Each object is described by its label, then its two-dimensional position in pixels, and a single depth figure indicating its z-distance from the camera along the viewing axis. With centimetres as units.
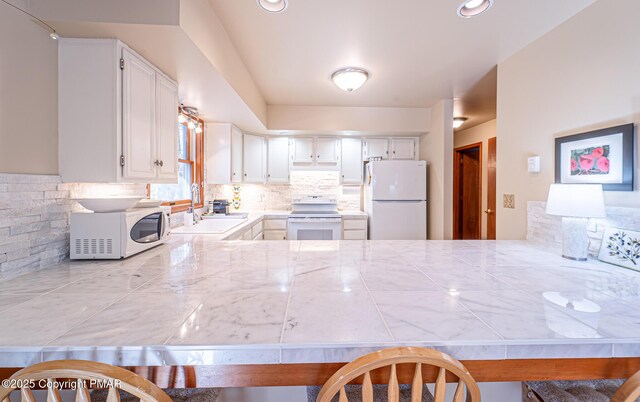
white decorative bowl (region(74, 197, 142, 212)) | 140
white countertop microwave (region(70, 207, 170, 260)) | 140
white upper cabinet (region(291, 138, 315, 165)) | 404
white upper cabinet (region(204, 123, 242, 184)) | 339
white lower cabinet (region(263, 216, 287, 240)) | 377
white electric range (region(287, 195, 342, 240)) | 374
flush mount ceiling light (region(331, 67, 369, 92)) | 246
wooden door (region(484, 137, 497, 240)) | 398
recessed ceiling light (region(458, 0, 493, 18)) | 163
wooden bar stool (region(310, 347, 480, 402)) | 58
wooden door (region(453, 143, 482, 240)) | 462
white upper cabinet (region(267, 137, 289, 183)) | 404
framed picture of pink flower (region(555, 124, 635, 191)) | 139
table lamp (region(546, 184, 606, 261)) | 134
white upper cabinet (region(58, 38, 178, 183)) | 143
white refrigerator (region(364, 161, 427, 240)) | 367
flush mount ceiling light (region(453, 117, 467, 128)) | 411
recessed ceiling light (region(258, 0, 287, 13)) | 160
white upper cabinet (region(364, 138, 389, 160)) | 405
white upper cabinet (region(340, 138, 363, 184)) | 407
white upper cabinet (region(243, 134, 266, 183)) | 387
